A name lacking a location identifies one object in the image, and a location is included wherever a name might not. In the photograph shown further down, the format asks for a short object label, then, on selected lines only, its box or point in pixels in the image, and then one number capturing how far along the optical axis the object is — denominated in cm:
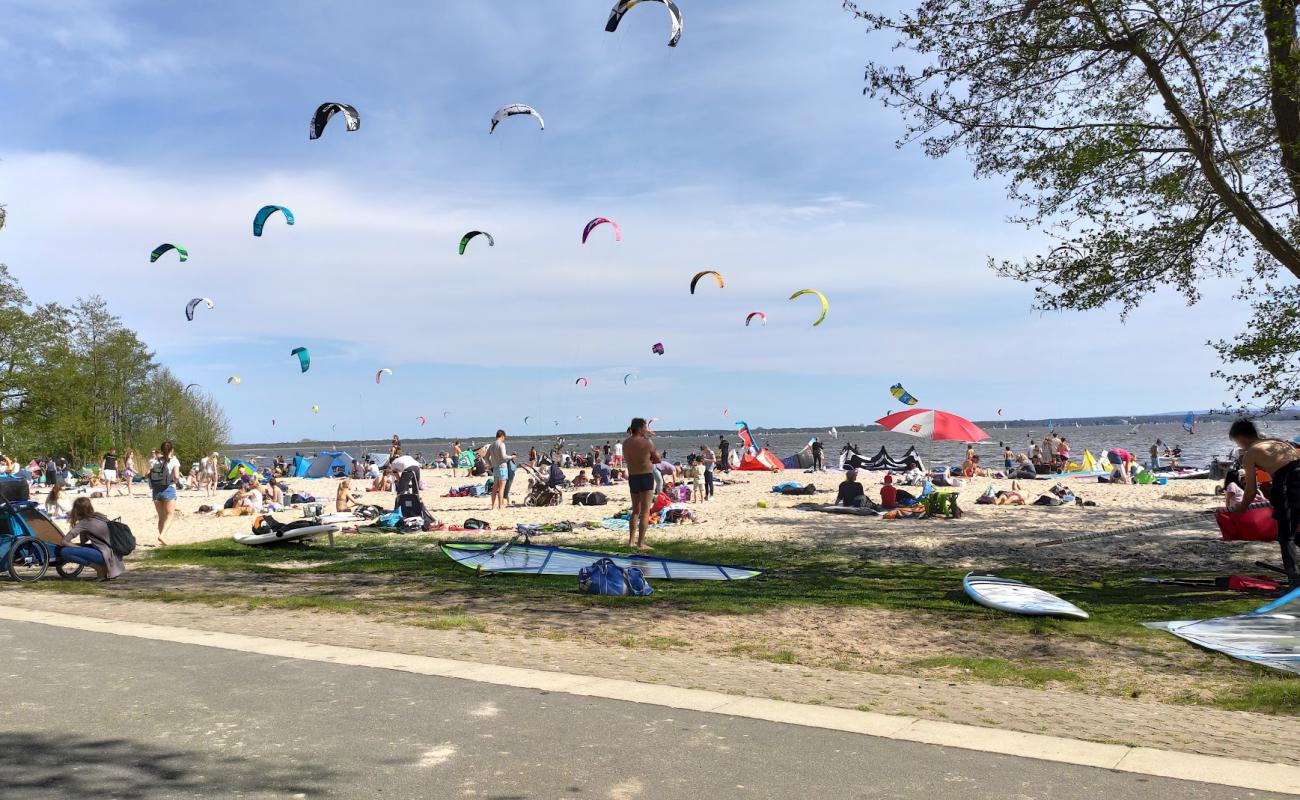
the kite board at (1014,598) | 832
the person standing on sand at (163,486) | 1521
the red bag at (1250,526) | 1166
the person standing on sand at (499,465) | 1986
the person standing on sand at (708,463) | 2517
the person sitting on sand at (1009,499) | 2131
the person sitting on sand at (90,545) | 1100
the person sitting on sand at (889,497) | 1941
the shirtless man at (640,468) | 1336
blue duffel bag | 987
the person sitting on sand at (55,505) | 1962
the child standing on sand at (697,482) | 2342
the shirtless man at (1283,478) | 881
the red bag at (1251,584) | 897
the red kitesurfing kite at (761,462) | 4141
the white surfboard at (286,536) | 1465
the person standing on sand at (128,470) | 3247
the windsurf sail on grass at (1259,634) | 659
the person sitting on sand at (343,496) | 1791
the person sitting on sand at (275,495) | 2550
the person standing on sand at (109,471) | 3119
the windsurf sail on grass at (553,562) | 1125
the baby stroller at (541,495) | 2202
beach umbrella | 1973
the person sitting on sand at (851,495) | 2020
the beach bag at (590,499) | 2197
